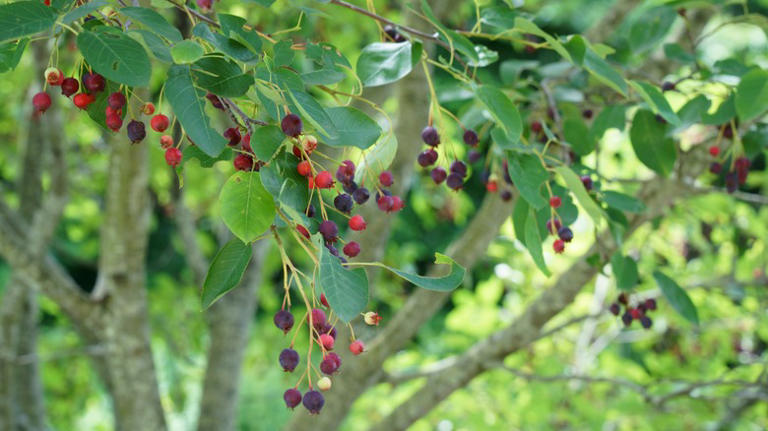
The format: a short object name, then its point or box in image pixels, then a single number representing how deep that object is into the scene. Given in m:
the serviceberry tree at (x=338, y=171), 1.04
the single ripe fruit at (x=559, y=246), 1.24
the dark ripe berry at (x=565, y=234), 1.24
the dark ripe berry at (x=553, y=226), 1.24
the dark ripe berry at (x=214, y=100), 1.08
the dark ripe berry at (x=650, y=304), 1.41
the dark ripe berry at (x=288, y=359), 1.08
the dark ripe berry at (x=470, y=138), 1.27
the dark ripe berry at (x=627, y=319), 1.39
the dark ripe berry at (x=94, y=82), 1.08
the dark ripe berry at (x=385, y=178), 1.16
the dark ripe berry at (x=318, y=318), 1.04
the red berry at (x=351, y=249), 1.08
